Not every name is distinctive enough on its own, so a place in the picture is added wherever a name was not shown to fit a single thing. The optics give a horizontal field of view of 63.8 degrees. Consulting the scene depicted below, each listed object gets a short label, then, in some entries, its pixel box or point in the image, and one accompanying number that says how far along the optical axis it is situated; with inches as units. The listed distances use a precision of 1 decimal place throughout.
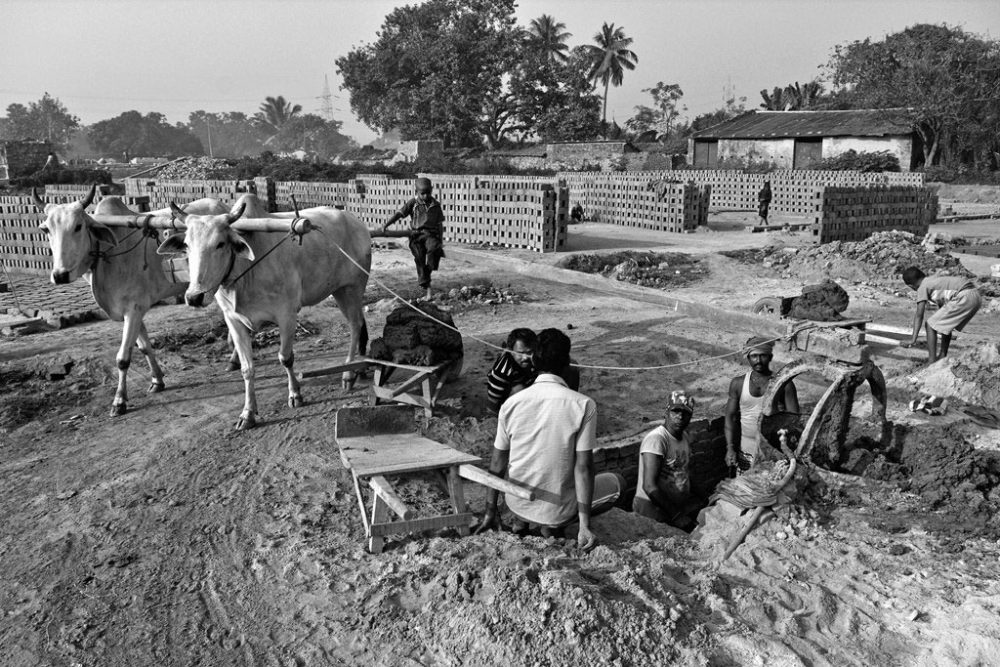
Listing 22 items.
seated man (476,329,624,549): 165.8
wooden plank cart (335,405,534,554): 177.5
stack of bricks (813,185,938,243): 745.6
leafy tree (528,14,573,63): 2388.0
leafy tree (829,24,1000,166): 1546.5
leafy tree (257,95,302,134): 4323.3
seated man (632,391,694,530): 226.4
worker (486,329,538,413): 238.5
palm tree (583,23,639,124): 2474.2
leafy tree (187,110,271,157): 5201.8
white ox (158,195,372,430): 259.4
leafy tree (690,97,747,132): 2267.5
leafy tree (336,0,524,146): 2023.9
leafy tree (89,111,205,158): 3772.1
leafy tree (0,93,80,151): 4224.9
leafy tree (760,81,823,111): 2316.7
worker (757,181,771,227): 916.0
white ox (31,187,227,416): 296.0
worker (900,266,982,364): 333.4
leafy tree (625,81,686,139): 2573.8
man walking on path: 416.0
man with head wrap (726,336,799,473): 252.1
